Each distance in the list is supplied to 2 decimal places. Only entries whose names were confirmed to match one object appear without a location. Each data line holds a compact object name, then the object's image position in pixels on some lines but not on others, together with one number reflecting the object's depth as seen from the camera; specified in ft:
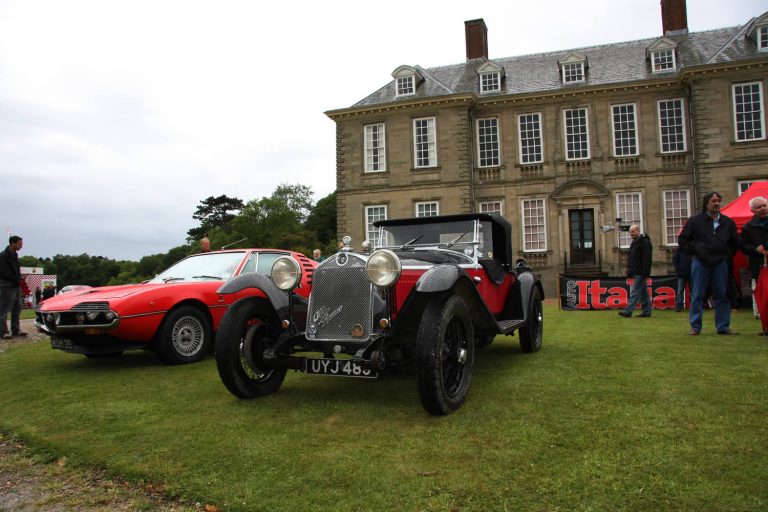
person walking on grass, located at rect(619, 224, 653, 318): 34.40
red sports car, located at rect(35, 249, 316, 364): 19.16
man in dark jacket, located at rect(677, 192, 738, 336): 23.39
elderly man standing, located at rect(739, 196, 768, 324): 22.89
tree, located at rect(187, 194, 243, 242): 256.93
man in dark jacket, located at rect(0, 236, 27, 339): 30.60
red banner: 41.27
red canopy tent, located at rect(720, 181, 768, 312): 37.15
